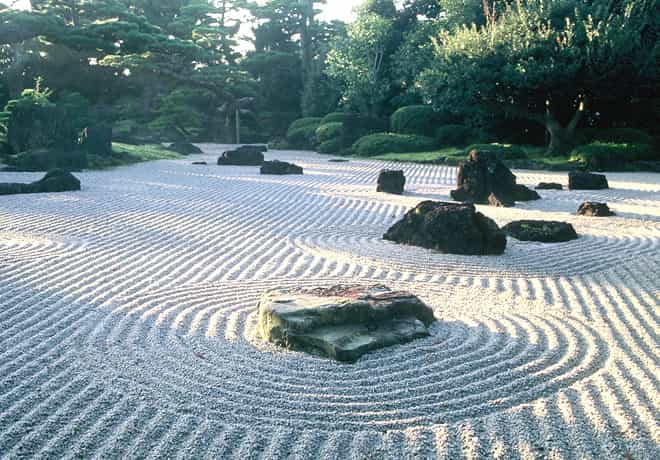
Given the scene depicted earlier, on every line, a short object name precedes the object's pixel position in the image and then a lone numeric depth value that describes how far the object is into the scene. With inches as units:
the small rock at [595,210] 391.2
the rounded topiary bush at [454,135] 1043.9
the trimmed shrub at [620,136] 866.1
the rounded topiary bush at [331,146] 1102.4
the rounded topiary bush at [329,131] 1122.8
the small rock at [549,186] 553.3
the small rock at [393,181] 519.2
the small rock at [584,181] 544.1
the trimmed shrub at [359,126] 1115.3
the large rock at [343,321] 153.9
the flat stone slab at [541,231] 314.3
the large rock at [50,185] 465.4
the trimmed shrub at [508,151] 830.5
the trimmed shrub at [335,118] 1225.9
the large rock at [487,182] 459.8
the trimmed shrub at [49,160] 665.6
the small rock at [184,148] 1006.5
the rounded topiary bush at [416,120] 1087.0
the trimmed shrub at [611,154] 740.0
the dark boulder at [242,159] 794.8
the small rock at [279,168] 682.2
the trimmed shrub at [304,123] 1299.2
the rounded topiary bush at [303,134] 1220.5
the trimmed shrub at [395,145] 1006.4
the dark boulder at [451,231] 289.3
